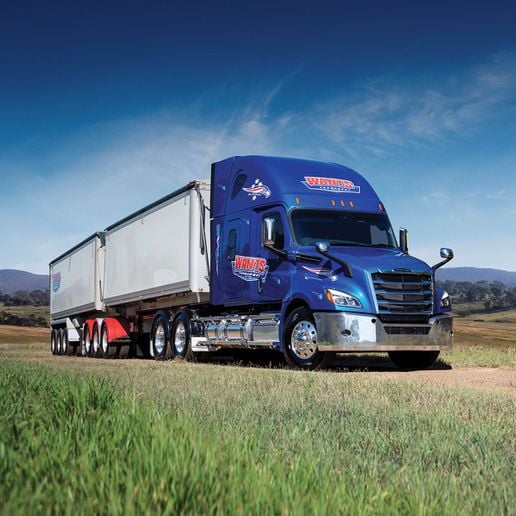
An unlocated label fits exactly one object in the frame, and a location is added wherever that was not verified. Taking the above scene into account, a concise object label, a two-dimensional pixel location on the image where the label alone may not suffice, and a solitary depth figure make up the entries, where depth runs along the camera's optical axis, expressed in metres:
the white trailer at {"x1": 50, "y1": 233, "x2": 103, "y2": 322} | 28.73
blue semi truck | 14.34
